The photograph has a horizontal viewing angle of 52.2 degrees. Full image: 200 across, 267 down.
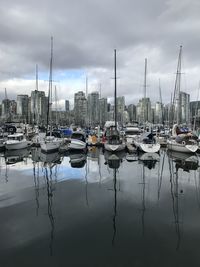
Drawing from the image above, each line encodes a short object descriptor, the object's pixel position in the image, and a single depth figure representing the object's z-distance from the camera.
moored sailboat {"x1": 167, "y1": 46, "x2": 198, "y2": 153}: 27.33
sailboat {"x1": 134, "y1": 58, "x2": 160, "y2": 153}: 28.40
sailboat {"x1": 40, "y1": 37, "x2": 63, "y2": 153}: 28.76
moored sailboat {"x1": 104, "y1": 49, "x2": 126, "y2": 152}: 28.35
